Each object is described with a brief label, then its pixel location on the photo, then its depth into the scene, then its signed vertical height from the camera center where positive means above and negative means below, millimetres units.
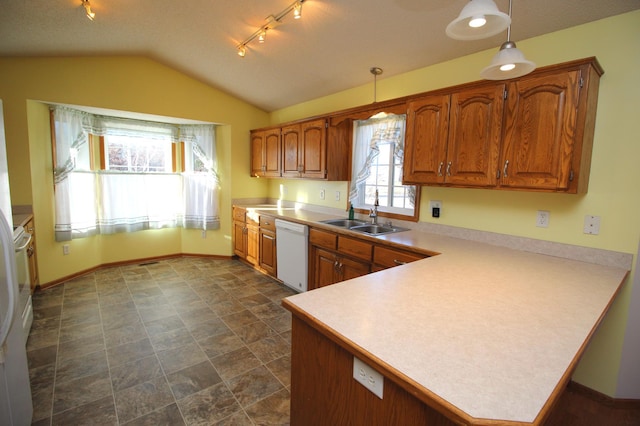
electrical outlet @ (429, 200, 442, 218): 2806 -214
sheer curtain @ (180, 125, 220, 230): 4758 +1
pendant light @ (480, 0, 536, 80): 1393 +557
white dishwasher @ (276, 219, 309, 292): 3416 -826
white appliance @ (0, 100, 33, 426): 1288 -788
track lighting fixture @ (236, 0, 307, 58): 2367 +1364
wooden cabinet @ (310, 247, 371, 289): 2814 -825
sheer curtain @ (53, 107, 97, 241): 3688 +3
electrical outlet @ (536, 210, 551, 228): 2170 -227
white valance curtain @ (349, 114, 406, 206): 3102 +436
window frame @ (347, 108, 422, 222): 2826 -78
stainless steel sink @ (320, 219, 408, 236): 3111 -453
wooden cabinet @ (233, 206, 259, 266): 4348 -823
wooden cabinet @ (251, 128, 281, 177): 4363 +413
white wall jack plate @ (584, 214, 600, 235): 1974 -237
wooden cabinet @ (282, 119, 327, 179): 3570 +387
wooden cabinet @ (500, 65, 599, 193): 1786 +338
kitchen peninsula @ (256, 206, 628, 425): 791 -504
